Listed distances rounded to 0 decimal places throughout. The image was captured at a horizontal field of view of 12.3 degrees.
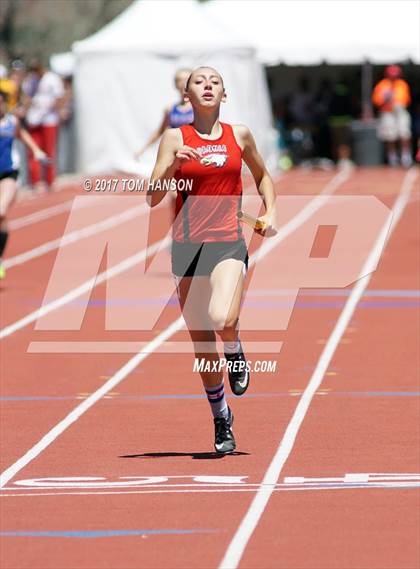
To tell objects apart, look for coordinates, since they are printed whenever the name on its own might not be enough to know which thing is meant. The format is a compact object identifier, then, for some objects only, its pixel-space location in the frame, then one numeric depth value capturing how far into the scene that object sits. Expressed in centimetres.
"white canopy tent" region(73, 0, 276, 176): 3962
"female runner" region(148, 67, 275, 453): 1040
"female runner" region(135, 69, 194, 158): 1930
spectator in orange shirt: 4100
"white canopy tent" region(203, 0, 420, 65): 4128
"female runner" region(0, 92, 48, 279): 1958
